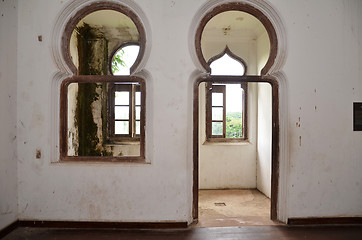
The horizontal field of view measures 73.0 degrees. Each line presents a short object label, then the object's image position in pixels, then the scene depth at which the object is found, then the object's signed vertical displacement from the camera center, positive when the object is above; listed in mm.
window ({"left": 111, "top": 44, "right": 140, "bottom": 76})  6219 +1581
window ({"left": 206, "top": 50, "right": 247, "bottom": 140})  6066 +540
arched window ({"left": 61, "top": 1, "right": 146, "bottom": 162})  5414 +627
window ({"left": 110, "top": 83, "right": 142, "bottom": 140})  6367 +254
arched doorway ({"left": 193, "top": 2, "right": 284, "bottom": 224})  3186 +543
